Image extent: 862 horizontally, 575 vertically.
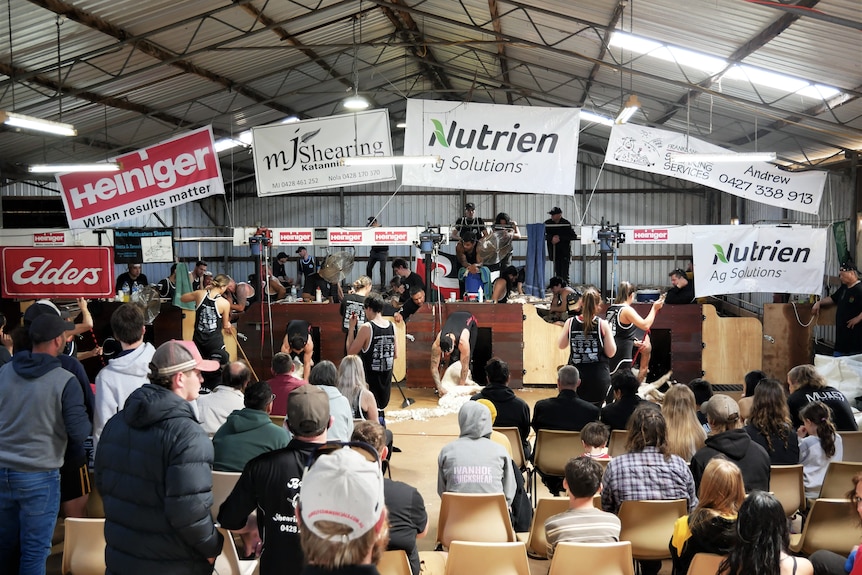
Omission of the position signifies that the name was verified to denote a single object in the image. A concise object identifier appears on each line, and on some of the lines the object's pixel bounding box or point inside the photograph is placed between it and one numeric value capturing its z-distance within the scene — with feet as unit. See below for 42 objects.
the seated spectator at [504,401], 17.95
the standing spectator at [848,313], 29.58
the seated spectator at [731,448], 13.07
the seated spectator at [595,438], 14.37
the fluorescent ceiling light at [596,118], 45.62
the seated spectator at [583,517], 10.91
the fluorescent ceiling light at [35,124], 26.68
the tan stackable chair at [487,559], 10.85
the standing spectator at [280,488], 8.35
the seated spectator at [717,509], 10.20
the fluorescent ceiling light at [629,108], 27.22
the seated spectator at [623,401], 17.90
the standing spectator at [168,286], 42.59
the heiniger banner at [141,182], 32.27
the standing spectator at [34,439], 11.43
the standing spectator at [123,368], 12.46
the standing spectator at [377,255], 43.80
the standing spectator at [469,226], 36.14
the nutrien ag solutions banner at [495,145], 31.04
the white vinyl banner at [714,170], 32.78
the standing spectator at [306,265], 52.01
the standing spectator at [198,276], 42.76
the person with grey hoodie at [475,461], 13.57
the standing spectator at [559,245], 40.45
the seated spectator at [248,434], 12.14
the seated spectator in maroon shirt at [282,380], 17.35
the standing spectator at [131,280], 41.22
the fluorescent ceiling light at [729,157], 30.63
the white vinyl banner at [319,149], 32.89
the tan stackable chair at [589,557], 10.54
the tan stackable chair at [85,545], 11.72
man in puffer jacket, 8.45
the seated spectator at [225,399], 15.47
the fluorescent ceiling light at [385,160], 30.44
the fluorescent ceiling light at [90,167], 31.50
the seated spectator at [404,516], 10.03
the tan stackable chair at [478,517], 12.82
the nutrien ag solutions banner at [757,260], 32.71
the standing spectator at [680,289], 35.68
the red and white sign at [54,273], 22.41
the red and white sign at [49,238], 39.91
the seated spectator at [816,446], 15.29
